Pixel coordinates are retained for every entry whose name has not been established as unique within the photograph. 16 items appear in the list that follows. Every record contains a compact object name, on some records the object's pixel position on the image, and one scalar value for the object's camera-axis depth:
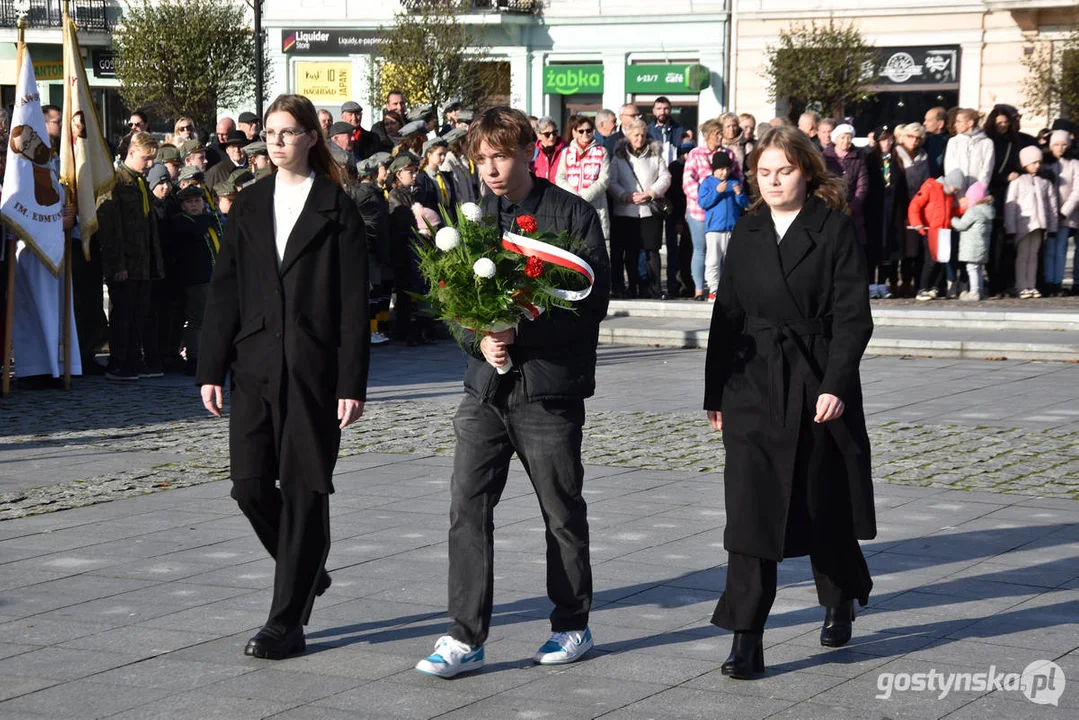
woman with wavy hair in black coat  5.72
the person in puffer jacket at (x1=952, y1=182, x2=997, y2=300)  18.29
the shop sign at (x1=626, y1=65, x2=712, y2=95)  42.97
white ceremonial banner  12.90
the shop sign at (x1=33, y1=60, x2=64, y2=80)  48.59
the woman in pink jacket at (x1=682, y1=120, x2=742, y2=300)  18.67
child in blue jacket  18.25
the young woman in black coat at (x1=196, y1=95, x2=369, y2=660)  5.80
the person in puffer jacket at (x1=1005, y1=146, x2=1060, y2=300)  18.55
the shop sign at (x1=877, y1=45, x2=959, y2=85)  40.12
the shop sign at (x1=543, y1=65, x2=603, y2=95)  44.75
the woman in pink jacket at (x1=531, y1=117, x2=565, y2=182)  18.54
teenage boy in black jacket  5.62
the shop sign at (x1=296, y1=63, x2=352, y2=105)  47.44
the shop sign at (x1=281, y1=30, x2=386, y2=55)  46.81
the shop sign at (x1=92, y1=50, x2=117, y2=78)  47.68
